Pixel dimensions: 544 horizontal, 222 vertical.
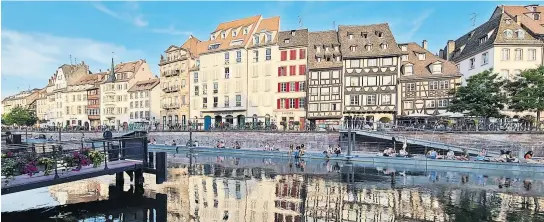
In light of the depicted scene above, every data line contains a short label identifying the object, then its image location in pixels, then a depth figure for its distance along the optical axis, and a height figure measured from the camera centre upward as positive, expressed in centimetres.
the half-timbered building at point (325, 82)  5750 +435
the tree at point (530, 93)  4025 +194
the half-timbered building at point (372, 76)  5491 +510
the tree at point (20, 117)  10050 -189
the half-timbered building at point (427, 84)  5209 +376
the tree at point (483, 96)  4212 +168
